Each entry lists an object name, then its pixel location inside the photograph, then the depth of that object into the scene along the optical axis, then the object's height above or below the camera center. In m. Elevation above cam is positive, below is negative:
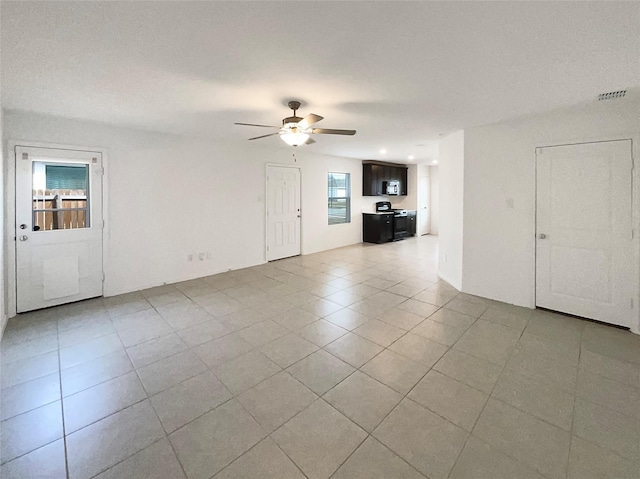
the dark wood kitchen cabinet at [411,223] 9.34 +0.40
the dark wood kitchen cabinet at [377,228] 8.28 +0.21
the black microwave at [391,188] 8.70 +1.47
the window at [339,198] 7.75 +1.04
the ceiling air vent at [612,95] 2.73 +1.36
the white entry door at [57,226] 3.62 +0.13
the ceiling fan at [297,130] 3.03 +1.17
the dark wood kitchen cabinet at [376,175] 8.30 +1.80
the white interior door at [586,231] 3.13 +0.04
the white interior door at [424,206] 9.73 +1.01
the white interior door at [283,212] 6.20 +0.53
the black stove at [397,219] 8.70 +0.49
